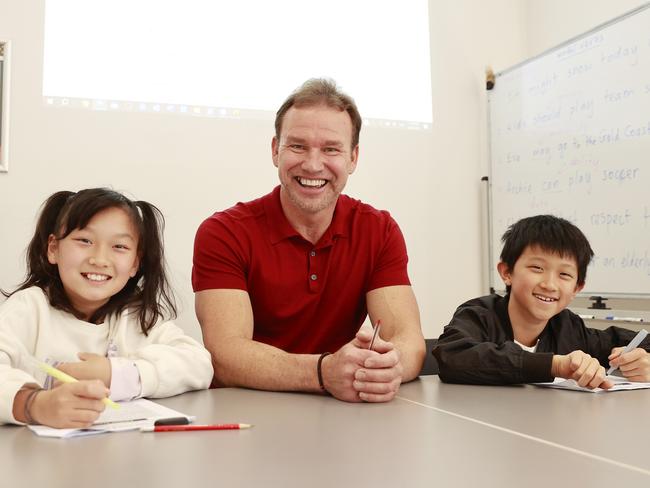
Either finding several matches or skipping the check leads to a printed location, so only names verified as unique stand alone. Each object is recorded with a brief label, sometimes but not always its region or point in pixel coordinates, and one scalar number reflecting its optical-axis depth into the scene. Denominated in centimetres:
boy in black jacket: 161
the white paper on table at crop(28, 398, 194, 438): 91
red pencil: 93
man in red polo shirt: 168
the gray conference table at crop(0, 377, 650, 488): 71
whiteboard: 270
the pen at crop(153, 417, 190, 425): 96
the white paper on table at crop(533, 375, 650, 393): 133
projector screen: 278
